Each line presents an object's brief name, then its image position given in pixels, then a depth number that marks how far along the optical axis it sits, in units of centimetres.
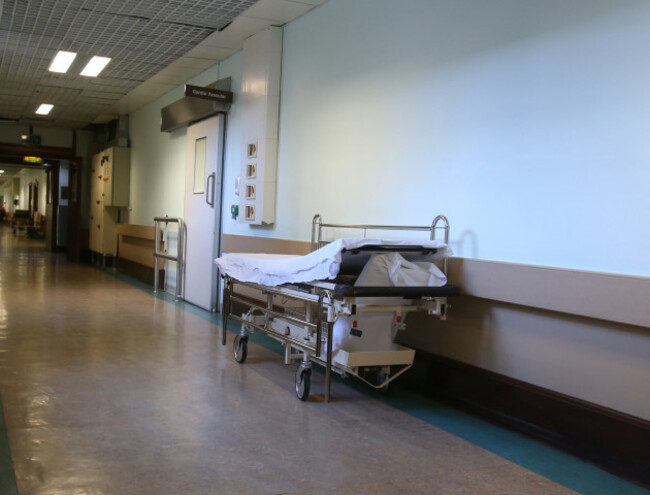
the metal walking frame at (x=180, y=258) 850
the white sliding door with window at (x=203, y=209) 760
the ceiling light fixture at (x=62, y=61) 761
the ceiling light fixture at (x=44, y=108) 1115
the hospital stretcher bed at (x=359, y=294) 358
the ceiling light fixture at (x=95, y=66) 786
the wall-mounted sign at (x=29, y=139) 1341
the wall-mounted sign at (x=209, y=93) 668
